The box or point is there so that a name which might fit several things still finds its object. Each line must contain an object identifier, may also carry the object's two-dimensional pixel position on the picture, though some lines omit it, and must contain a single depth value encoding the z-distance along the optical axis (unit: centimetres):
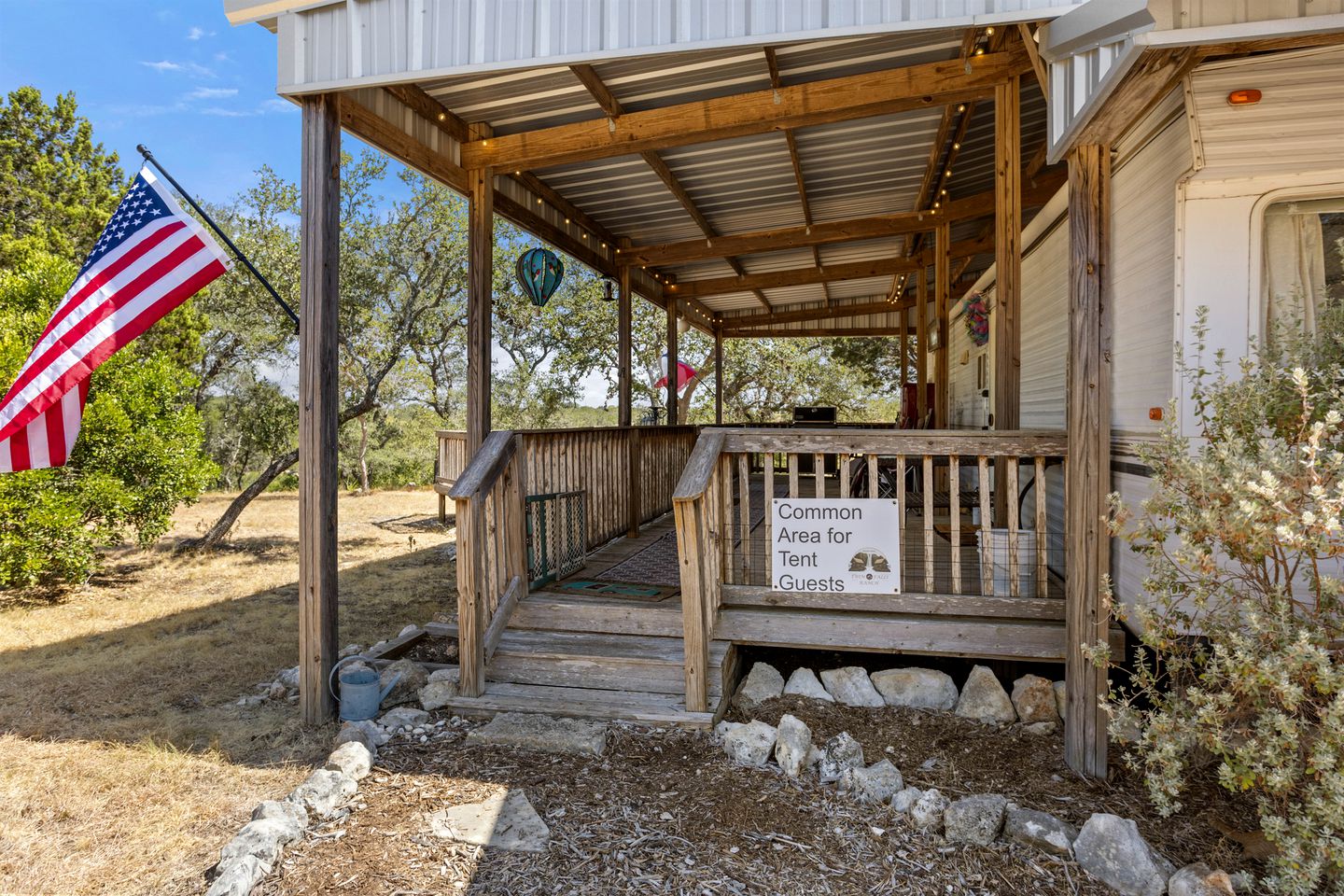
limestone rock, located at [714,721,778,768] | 348
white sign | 405
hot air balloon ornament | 686
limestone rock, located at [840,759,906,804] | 317
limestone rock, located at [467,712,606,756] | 364
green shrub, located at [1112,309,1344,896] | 223
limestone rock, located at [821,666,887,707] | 406
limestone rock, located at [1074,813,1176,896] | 254
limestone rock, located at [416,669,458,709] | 416
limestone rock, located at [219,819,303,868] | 275
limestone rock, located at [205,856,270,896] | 258
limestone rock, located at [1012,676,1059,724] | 385
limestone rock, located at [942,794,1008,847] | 283
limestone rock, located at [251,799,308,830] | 298
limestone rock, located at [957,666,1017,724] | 388
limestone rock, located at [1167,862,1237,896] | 238
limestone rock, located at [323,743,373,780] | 341
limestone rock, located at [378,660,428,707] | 442
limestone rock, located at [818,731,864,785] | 334
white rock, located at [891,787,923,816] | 304
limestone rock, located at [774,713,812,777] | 338
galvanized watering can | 416
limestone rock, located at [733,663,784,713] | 407
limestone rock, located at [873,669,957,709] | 402
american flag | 414
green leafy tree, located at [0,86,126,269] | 1344
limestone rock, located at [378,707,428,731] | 402
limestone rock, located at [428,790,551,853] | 293
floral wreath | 814
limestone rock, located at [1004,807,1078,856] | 273
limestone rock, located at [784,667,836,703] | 410
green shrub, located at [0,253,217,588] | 709
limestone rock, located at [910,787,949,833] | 295
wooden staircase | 399
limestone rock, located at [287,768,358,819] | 309
